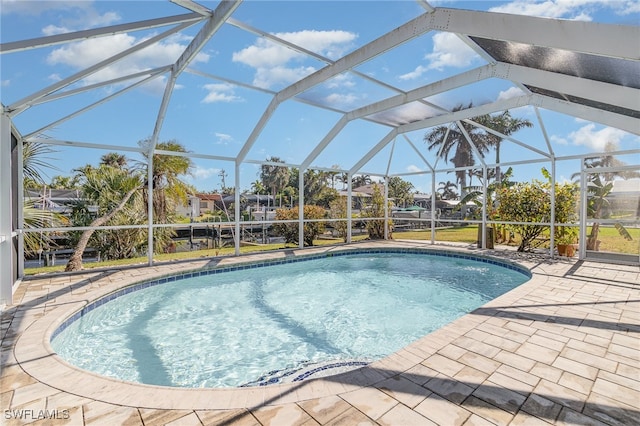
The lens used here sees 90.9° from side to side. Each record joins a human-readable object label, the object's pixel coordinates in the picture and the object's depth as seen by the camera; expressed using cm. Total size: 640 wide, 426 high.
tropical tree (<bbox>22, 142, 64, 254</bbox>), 643
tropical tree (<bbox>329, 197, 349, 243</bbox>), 1359
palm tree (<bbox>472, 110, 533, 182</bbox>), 995
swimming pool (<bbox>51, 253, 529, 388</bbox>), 379
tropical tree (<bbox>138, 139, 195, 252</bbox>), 1032
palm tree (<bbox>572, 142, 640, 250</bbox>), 790
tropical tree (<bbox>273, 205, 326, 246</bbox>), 1285
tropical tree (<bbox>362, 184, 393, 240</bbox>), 1335
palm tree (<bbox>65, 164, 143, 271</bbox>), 1044
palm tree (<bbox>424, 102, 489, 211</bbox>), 2179
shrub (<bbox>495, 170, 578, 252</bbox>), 900
